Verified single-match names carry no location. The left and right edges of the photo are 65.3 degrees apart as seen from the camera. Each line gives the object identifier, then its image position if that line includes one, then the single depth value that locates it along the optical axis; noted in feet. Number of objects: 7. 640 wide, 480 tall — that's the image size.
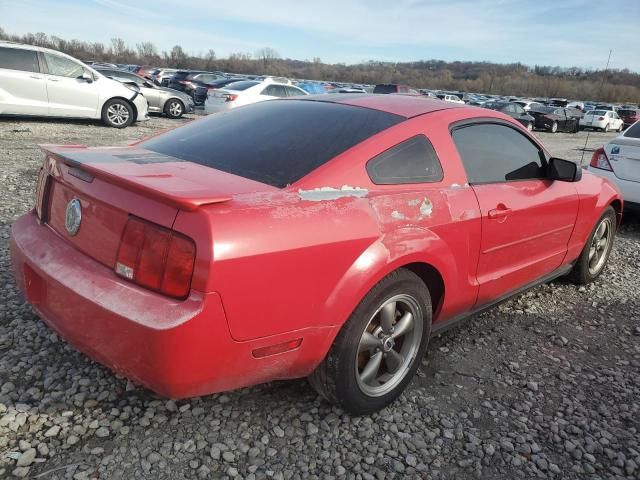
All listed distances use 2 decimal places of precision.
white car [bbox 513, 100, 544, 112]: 87.14
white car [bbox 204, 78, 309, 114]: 46.83
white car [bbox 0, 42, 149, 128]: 33.76
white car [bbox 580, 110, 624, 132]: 96.12
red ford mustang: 5.90
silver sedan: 50.21
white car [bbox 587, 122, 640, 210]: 19.29
